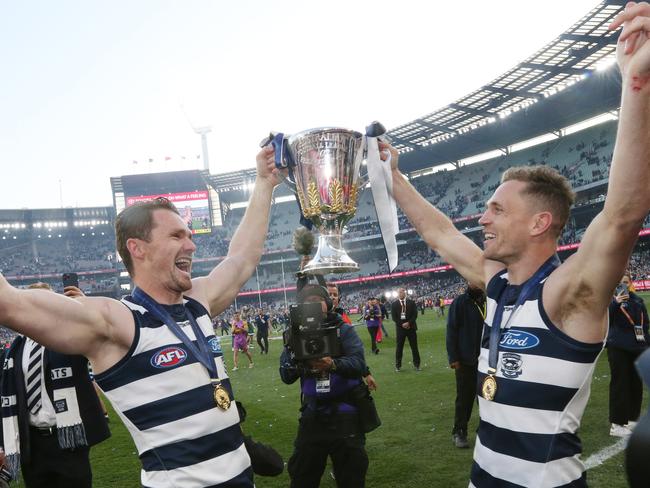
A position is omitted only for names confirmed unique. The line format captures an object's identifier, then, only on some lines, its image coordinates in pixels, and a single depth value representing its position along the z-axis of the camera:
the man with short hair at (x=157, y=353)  2.06
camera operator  3.99
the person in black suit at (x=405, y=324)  11.88
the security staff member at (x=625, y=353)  5.93
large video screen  54.97
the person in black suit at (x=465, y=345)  6.26
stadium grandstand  36.16
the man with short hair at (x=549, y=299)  1.77
